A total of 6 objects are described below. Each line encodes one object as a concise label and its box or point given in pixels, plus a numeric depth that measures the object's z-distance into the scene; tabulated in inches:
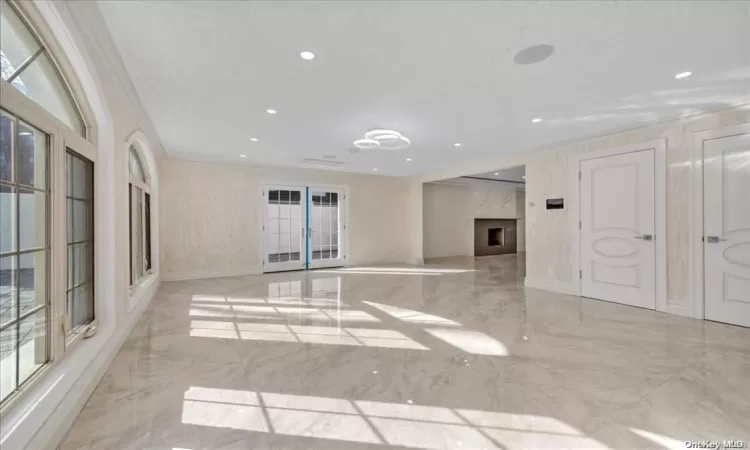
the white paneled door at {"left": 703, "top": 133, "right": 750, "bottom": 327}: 145.6
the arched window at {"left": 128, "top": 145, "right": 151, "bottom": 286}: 168.6
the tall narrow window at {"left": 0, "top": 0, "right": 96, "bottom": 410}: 67.1
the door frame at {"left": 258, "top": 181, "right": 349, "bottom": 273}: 300.5
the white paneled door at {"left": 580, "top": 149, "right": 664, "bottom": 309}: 177.2
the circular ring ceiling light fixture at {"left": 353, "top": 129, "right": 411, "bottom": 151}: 178.5
